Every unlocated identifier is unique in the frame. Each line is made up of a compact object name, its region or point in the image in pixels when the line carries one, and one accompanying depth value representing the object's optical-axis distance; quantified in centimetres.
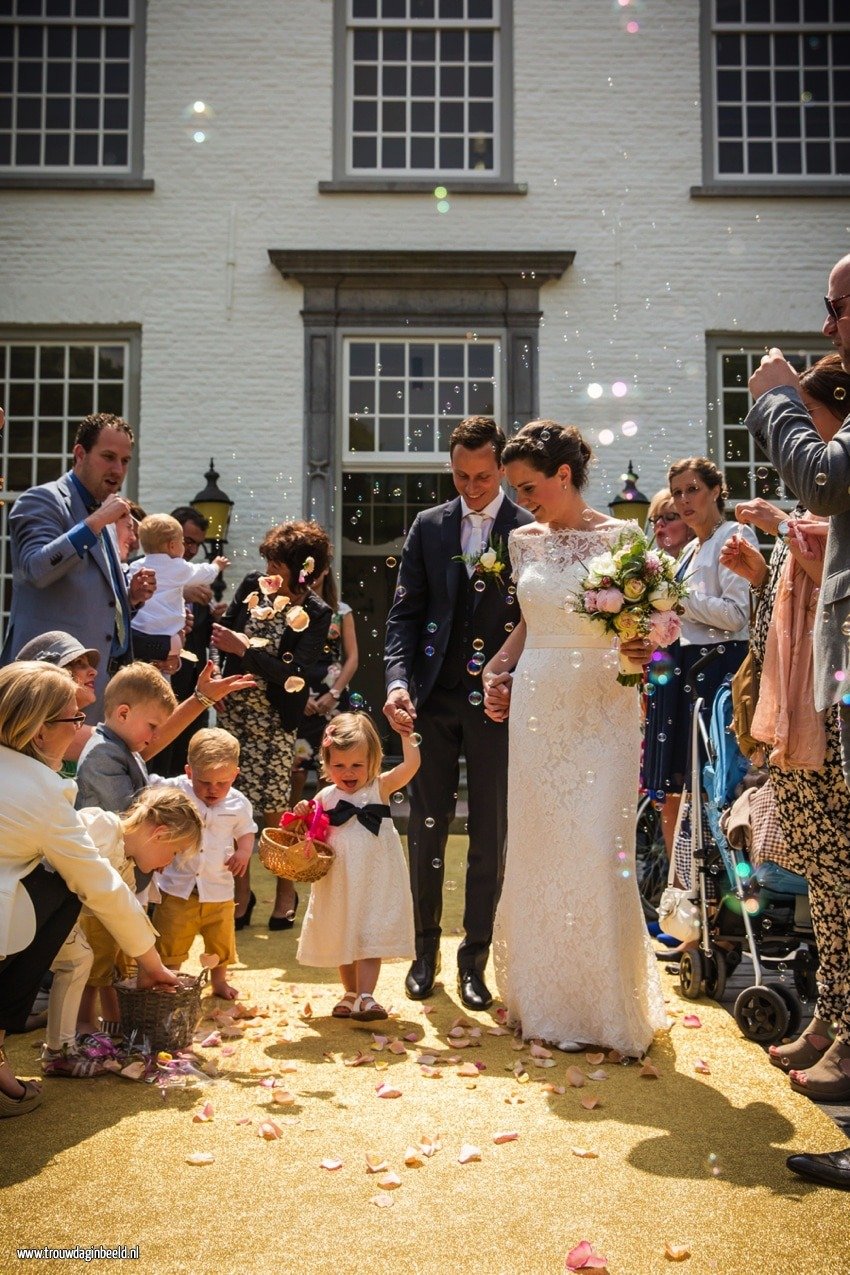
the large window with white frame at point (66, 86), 1064
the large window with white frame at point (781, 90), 1068
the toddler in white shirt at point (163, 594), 605
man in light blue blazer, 464
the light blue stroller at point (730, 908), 394
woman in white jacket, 310
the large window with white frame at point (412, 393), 1056
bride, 387
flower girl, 422
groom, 458
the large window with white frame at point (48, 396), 1063
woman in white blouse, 518
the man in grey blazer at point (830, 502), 269
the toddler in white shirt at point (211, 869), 425
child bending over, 352
